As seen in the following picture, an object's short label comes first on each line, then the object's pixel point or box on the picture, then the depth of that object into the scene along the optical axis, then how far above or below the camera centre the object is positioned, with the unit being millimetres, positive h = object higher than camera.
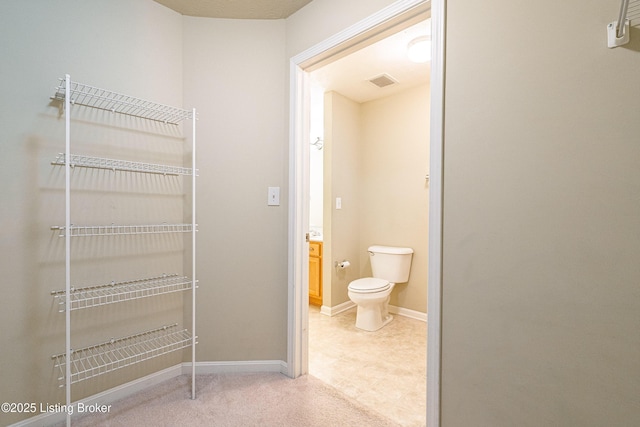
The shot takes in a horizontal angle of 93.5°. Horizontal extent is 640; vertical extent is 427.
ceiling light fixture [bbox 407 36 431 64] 2168 +1189
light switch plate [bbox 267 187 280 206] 2057 +86
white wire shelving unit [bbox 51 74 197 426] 1534 -439
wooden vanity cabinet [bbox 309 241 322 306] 3363 -710
